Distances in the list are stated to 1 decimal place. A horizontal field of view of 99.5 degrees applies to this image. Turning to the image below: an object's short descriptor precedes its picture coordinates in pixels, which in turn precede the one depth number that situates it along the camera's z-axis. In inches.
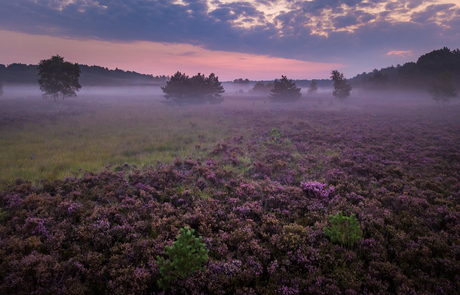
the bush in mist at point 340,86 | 1829.5
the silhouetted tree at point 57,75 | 1214.3
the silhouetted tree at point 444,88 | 1432.1
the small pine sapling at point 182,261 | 116.1
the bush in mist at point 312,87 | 3551.2
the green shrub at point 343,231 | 156.1
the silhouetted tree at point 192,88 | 1761.8
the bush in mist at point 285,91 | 2089.1
